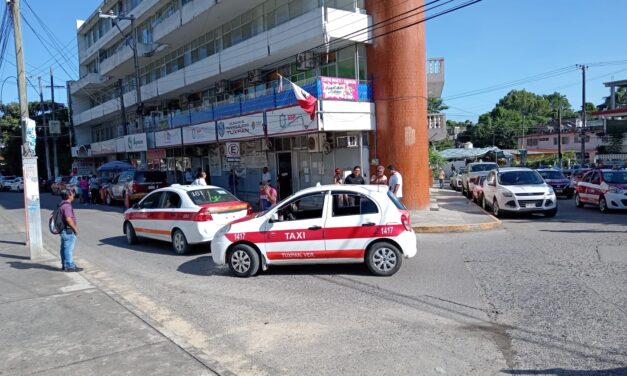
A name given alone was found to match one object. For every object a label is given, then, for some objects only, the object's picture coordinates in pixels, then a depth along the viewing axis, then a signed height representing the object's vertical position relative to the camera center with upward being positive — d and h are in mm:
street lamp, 27317 +5475
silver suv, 21827 -908
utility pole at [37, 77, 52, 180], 49262 +3616
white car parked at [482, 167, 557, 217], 14883 -1243
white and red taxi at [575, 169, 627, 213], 15625 -1334
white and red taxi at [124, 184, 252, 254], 10227 -1057
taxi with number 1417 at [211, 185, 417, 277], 7832 -1192
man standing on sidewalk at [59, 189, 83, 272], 8898 -1163
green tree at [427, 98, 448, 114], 68362 +7721
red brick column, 16531 +2190
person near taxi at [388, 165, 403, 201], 12977 -633
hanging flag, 15562 +2073
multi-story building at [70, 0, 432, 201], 17125 +4100
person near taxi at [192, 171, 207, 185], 15477 -407
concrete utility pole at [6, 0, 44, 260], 10469 +348
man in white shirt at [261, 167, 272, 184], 18344 -437
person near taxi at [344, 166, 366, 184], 12414 -457
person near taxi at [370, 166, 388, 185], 12605 -491
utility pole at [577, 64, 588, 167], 41438 +5136
